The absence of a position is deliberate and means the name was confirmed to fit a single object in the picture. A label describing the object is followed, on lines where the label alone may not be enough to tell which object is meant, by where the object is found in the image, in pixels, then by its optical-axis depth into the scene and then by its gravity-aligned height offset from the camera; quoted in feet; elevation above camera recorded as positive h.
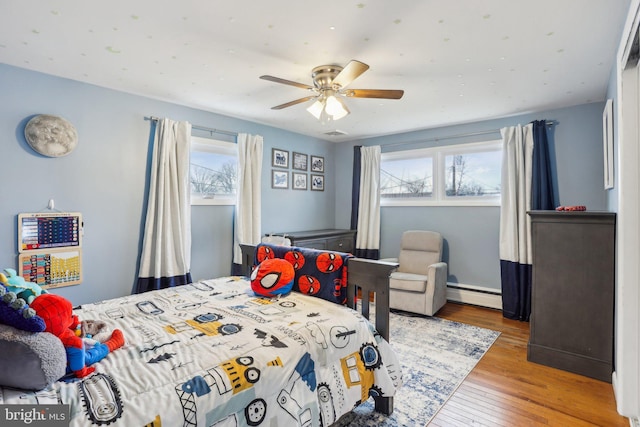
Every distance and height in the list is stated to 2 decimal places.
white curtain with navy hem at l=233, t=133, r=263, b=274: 12.96 +0.56
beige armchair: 12.26 -2.51
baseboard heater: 13.39 -3.42
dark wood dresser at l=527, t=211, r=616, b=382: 8.01 -1.97
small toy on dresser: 8.79 +0.17
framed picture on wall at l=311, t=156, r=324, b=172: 16.93 +2.51
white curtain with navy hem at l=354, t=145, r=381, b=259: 16.20 +0.31
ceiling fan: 7.80 +2.96
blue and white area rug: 6.64 -4.03
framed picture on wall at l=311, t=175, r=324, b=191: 17.01 +1.53
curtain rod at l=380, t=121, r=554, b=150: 13.32 +3.35
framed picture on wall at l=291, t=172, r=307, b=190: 15.87 +1.51
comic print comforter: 3.70 -2.10
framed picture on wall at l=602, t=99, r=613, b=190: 8.36 +1.94
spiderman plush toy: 4.10 -1.60
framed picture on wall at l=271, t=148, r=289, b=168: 14.80 +2.43
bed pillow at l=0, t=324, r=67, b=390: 3.58 -1.70
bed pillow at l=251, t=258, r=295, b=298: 7.47 -1.57
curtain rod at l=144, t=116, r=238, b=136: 10.79 +3.03
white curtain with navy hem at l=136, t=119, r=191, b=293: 10.58 -0.15
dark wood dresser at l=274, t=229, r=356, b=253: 13.93 -1.24
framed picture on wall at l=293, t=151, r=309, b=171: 15.87 +2.47
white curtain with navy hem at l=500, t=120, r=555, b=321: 11.93 +0.54
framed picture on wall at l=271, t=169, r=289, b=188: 14.83 +1.48
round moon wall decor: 8.52 +1.94
